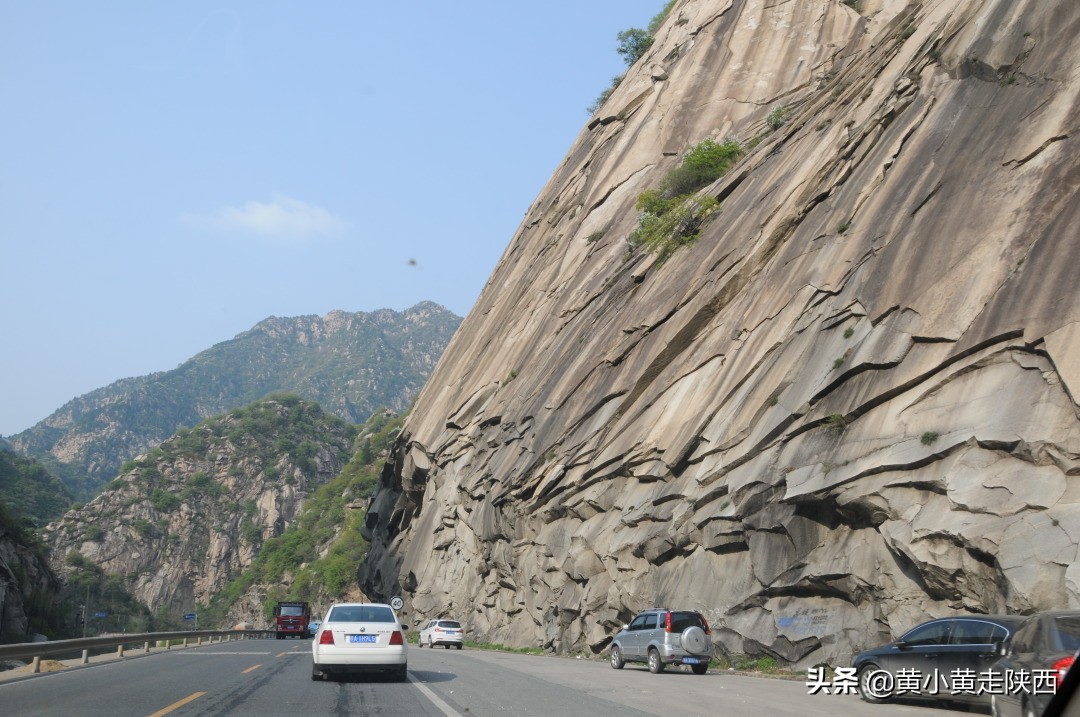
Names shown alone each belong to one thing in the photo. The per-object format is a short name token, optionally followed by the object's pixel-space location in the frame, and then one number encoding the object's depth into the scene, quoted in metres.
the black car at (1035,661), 9.25
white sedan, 16.55
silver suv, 20.75
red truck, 54.34
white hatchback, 37.94
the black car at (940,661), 13.38
